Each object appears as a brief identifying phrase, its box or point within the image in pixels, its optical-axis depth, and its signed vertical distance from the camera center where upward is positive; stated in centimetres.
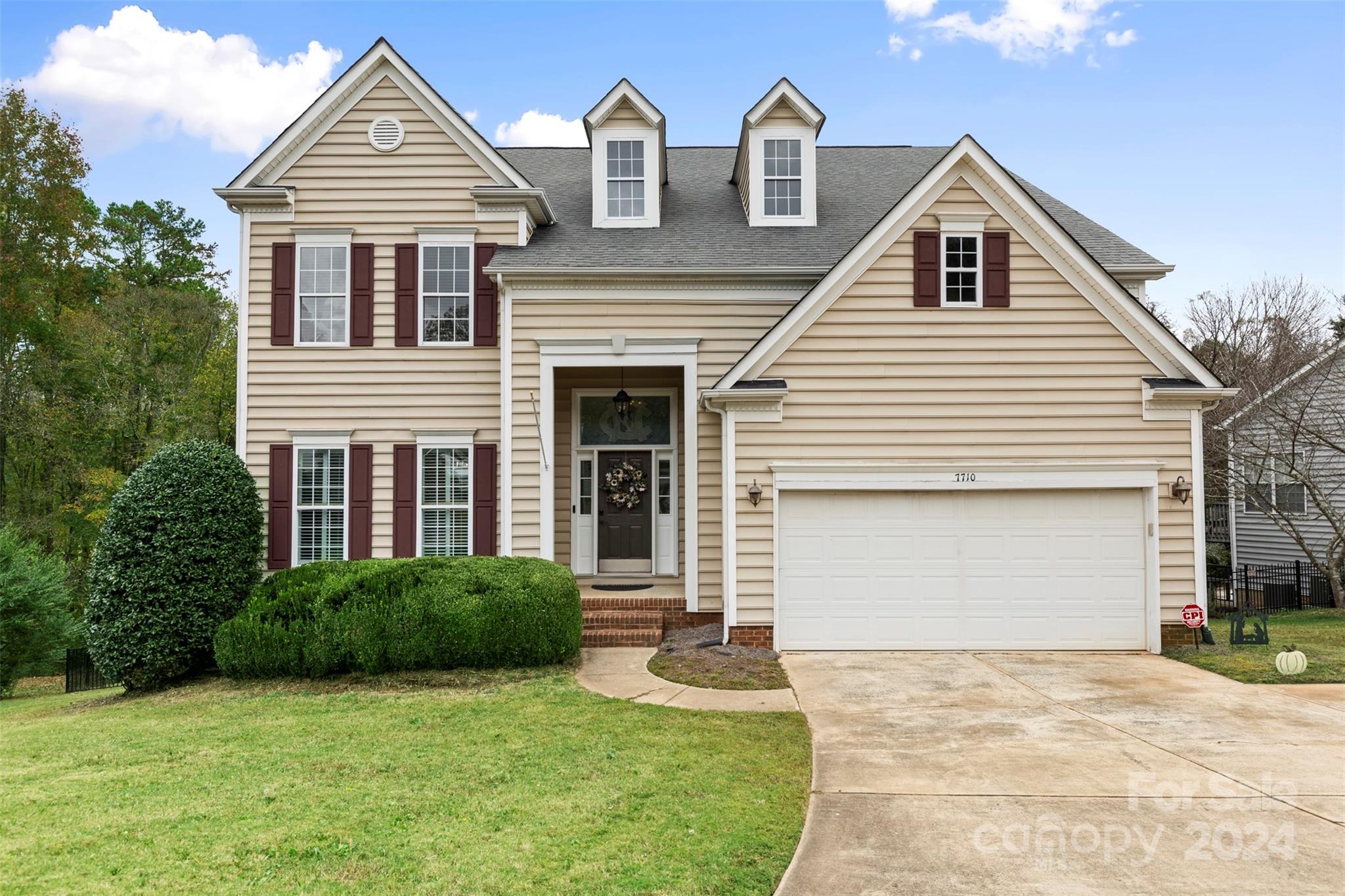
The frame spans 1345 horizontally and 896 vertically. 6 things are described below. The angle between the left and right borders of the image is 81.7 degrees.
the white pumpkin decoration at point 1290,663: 896 -231
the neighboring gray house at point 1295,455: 1798 +19
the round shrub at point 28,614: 1468 -295
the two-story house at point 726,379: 1048 +125
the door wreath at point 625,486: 1352 -39
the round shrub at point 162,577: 995 -148
